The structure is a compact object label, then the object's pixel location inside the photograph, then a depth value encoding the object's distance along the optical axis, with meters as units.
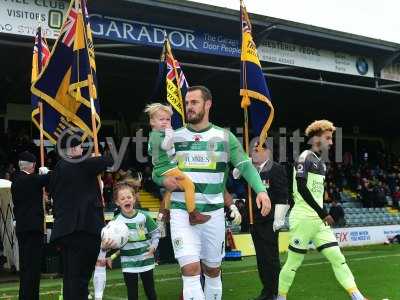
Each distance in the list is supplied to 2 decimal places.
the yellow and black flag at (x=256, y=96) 7.79
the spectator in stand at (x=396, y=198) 28.97
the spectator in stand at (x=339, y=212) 20.77
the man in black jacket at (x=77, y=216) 5.68
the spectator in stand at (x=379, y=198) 27.62
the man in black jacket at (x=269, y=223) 7.74
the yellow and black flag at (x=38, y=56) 9.91
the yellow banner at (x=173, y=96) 9.95
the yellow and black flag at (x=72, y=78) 7.33
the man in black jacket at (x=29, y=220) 7.18
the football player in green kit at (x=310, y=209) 6.89
